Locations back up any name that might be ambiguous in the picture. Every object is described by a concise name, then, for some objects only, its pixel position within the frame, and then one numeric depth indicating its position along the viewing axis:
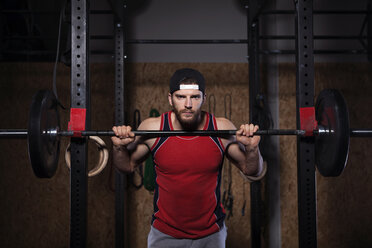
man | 1.71
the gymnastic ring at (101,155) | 1.63
